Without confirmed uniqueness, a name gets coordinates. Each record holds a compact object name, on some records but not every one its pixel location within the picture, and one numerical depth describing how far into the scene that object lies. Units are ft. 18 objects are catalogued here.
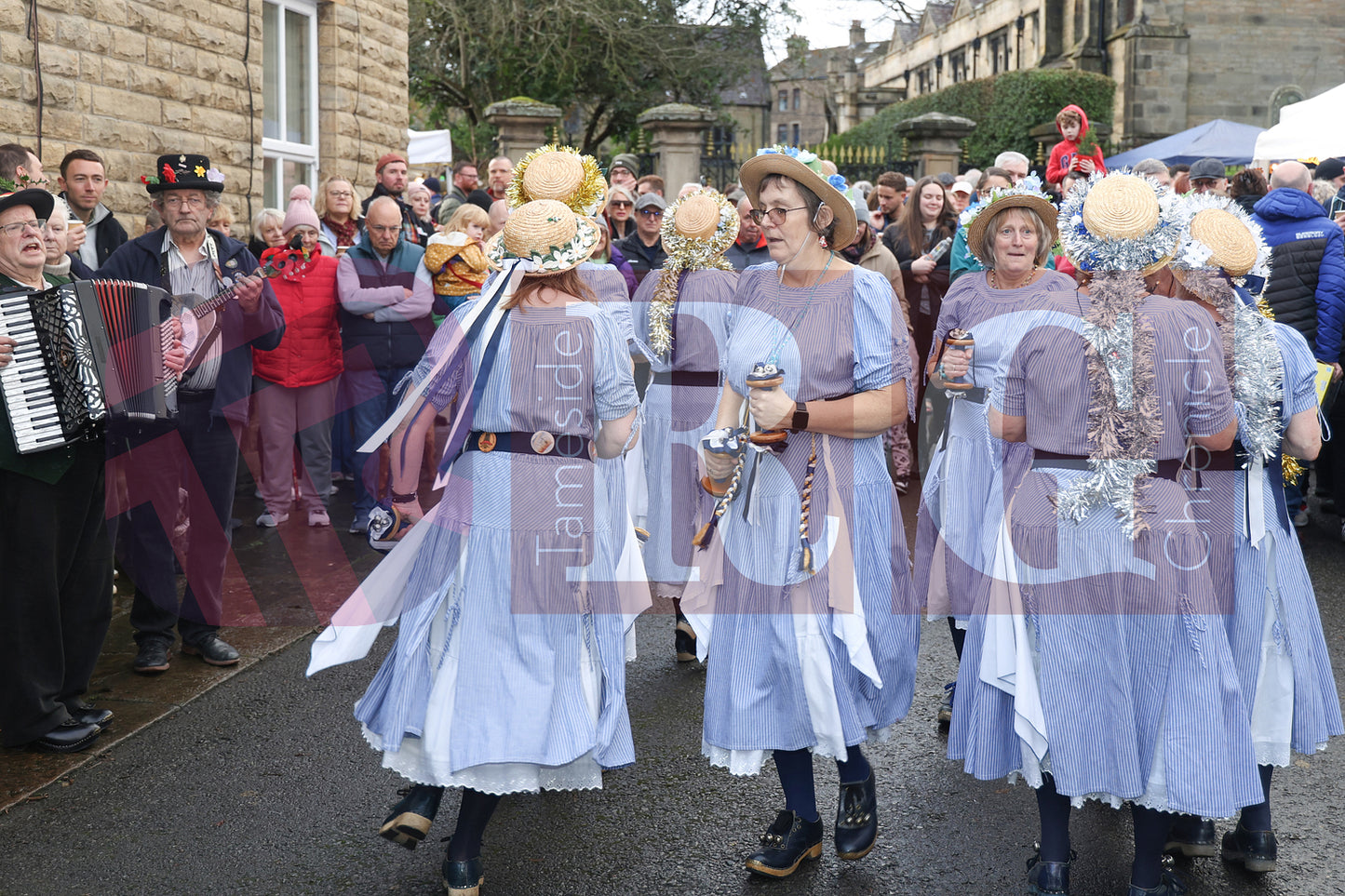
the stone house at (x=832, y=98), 147.03
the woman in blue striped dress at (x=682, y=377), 19.02
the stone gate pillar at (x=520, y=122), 56.39
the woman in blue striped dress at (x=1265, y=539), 11.80
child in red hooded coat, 35.06
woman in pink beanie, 26.76
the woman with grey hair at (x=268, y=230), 30.53
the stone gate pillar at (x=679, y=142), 57.36
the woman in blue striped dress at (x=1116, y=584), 10.75
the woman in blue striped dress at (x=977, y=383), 15.55
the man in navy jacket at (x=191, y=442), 17.79
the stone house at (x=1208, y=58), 94.84
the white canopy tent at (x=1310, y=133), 40.98
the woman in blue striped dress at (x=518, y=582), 11.18
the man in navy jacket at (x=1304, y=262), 24.64
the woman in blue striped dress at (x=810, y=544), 11.85
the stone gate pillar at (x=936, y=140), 57.82
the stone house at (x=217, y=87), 26.20
